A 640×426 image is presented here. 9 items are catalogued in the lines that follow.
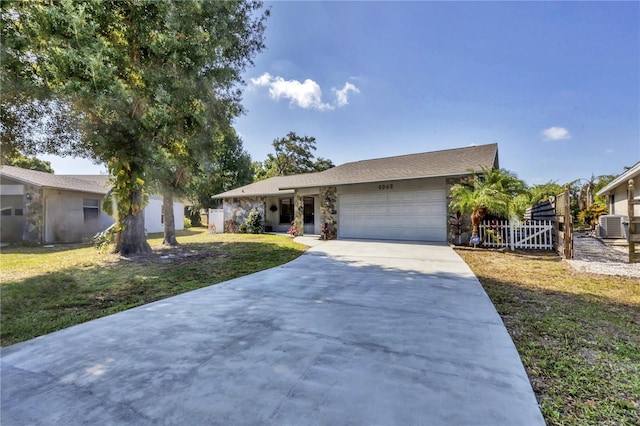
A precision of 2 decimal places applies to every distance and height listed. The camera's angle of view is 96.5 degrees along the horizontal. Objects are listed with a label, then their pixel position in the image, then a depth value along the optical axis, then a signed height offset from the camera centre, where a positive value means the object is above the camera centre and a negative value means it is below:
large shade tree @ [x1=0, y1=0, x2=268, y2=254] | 6.10 +3.61
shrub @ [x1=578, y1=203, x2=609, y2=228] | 17.70 -0.26
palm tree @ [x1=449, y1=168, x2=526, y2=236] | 9.59 +0.64
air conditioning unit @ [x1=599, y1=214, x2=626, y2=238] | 12.74 -0.79
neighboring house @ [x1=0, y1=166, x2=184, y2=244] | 13.32 +0.71
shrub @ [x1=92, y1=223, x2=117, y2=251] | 9.30 -0.60
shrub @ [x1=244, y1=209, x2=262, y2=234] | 18.30 -0.35
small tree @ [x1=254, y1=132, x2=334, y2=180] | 36.31 +7.54
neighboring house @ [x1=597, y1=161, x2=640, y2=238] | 10.91 -0.08
